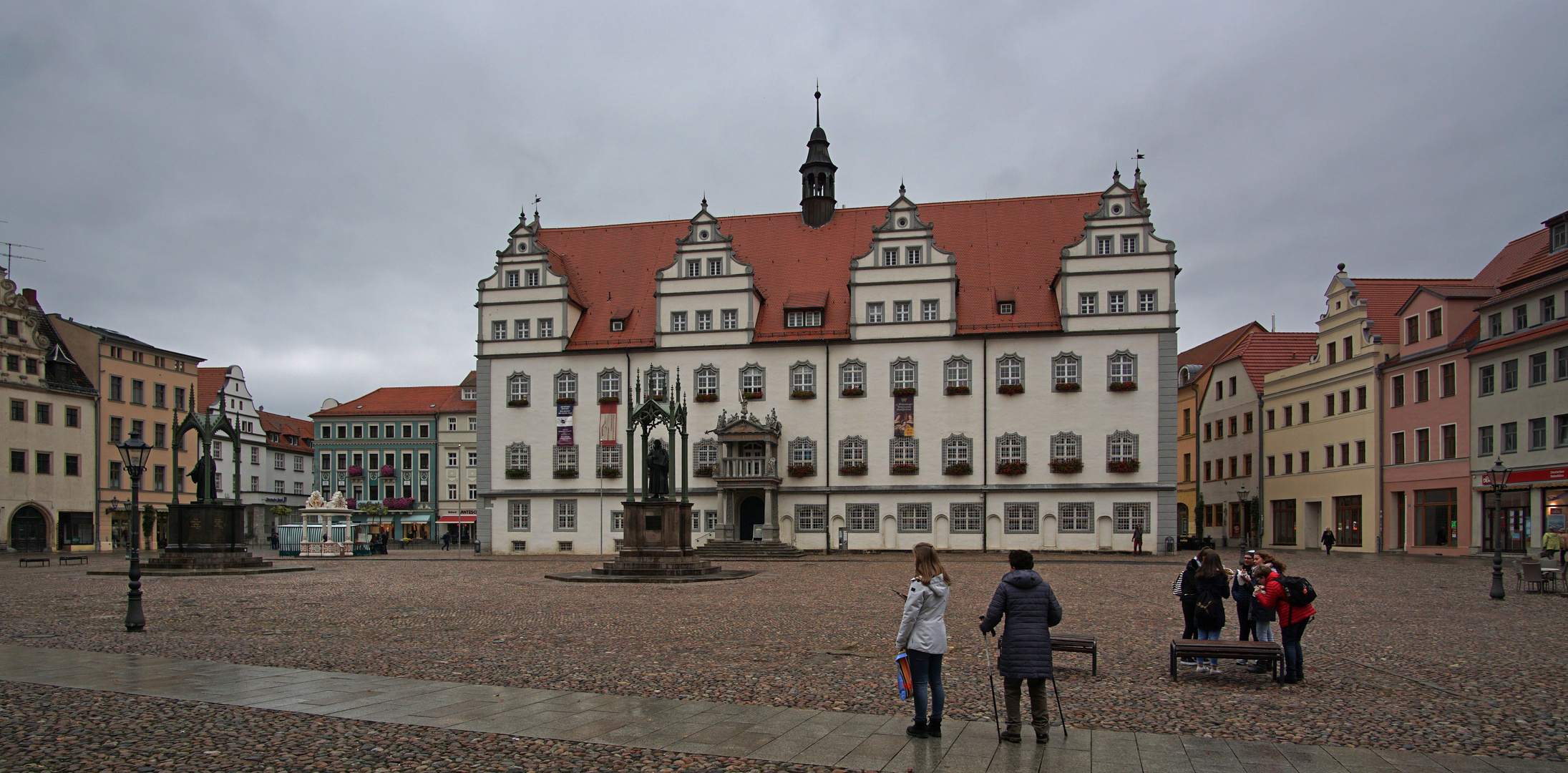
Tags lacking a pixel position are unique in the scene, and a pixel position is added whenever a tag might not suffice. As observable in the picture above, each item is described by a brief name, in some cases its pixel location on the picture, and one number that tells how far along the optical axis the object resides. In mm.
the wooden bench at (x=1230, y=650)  11438
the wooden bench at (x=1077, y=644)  11919
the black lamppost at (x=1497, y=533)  22812
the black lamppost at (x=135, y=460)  20953
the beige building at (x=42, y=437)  58281
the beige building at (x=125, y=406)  63375
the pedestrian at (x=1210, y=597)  12656
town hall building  47688
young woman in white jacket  8797
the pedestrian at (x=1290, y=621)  11742
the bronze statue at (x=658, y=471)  30469
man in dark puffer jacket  8742
